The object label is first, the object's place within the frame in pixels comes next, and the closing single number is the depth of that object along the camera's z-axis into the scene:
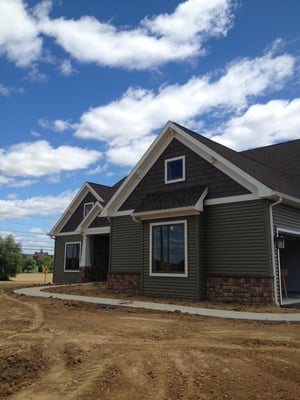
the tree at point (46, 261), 77.29
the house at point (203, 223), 12.34
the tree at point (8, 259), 40.38
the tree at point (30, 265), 66.18
